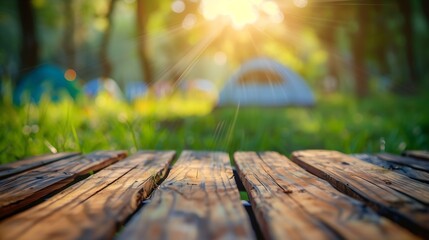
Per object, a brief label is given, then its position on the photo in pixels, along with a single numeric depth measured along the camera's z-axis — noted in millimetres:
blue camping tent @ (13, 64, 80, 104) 8805
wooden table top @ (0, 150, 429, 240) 828
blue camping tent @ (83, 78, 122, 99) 15098
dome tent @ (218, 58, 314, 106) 10922
